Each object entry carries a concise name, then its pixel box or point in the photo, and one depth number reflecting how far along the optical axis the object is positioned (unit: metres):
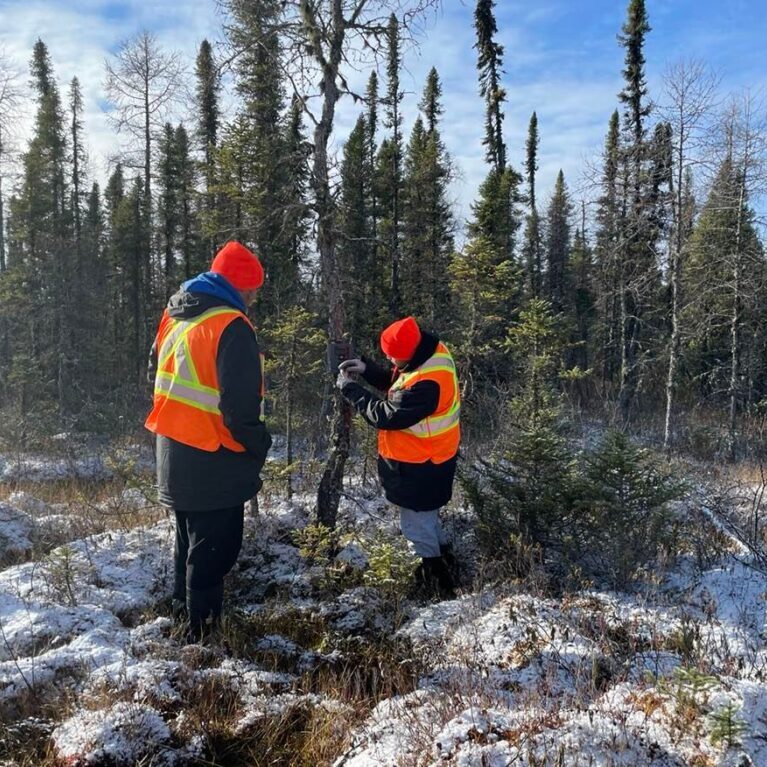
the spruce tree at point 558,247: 34.53
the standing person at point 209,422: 3.46
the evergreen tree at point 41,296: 16.77
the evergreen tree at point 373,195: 24.06
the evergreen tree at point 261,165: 5.98
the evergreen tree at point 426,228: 21.72
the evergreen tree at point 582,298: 36.34
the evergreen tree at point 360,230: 19.19
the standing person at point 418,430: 4.33
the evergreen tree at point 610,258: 15.69
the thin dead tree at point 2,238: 23.81
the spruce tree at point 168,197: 25.70
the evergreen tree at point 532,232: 33.00
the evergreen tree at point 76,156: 27.70
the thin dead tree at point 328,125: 5.01
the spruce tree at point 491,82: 26.69
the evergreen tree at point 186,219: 24.59
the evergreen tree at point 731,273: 13.65
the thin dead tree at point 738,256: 13.31
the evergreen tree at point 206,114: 21.80
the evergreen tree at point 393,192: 23.27
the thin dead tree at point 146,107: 22.38
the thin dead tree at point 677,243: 13.16
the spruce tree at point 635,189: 14.05
